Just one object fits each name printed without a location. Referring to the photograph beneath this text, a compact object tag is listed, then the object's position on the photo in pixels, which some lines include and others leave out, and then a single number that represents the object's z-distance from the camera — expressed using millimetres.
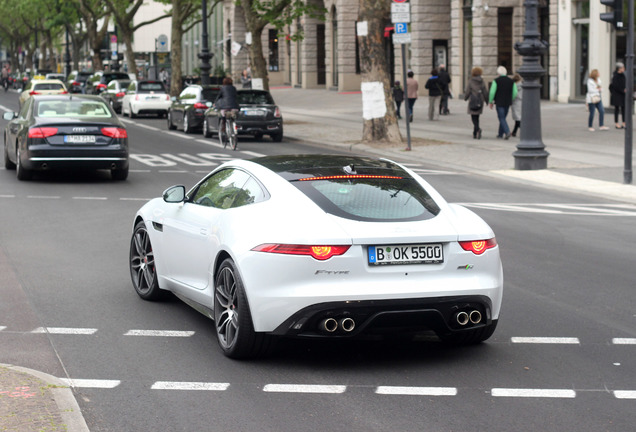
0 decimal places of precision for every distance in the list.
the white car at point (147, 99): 42031
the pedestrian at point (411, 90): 35094
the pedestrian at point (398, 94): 36250
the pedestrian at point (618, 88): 29016
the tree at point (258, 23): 36688
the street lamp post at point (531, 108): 20672
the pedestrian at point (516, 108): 27694
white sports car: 6605
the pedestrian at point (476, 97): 27812
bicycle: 26359
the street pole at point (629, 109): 17594
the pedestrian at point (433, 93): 35688
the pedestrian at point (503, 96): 27328
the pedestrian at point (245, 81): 47062
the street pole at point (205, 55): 42906
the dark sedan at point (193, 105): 32312
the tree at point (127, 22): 59084
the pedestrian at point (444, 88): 36406
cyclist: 26859
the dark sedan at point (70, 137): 17969
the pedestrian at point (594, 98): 28828
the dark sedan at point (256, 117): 29406
